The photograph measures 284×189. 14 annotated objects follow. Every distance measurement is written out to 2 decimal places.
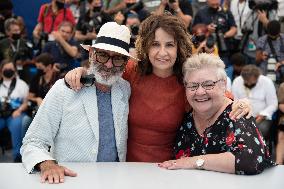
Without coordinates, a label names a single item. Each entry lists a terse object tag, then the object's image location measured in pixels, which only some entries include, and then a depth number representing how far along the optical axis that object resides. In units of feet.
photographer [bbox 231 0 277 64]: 24.53
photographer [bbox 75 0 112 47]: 24.64
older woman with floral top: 8.53
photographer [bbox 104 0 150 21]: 24.14
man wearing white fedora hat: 9.04
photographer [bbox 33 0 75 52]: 25.86
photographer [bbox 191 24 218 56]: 22.34
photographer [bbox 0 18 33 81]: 24.76
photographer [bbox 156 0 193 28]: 23.18
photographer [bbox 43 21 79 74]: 23.99
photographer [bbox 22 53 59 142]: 21.99
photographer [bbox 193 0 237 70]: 24.12
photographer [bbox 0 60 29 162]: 21.72
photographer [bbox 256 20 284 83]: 22.63
